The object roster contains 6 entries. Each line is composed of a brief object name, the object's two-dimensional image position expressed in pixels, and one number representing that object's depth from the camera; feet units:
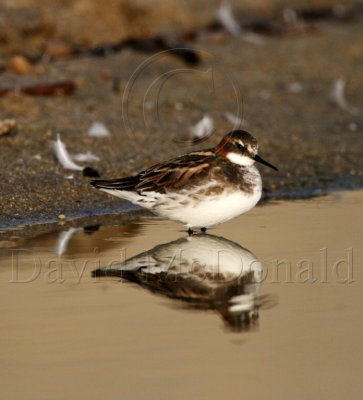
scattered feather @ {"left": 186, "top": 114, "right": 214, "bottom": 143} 52.85
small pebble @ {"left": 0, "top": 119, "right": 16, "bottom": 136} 48.63
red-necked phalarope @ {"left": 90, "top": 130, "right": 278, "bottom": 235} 37.27
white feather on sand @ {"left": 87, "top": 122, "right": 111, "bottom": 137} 51.78
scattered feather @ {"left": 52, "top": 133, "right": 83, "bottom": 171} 45.96
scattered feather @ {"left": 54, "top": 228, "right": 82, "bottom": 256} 36.63
